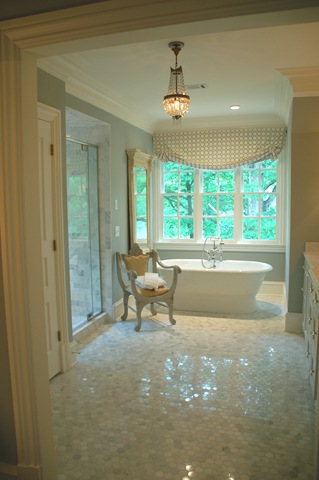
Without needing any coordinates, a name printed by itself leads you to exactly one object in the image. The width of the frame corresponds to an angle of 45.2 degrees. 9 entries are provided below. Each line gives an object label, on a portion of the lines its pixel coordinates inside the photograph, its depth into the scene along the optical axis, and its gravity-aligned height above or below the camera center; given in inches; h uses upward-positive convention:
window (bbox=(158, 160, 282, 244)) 242.4 +5.0
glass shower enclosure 174.1 -8.8
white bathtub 194.2 -40.6
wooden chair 174.6 -33.7
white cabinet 105.8 -36.8
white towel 176.4 -32.4
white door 121.5 -9.4
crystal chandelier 127.0 +36.4
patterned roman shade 231.9 +40.8
